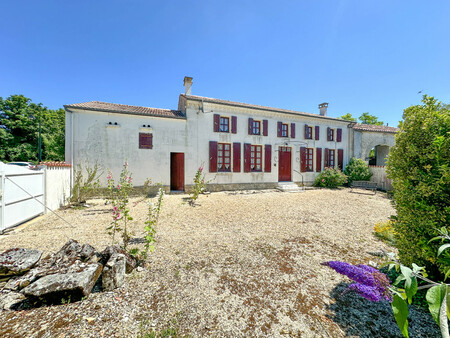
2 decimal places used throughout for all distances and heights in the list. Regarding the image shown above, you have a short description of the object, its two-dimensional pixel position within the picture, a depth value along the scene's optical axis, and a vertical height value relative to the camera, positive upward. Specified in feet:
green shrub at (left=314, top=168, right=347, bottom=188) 41.98 -1.91
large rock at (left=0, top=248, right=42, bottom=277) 8.99 -4.82
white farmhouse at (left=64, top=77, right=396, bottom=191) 29.27 +5.26
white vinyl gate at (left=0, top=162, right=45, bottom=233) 14.67 -2.43
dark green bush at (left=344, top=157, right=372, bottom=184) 43.02 -0.13
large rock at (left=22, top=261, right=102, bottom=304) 7.44 -4.95
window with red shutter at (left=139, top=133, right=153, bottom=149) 31.40 +4.74
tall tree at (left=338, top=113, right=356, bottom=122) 81.47 +24.42
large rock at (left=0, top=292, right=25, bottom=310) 7.52 -5.62
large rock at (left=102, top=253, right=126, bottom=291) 8.36 -4.93
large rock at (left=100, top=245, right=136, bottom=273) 9.62 -4.71
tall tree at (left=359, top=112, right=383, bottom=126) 90.84 +25.78
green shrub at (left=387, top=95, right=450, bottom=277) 7.87 -0.42
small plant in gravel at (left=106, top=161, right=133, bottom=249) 11.04 -2.53
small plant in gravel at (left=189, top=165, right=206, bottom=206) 27.01 -3.23
